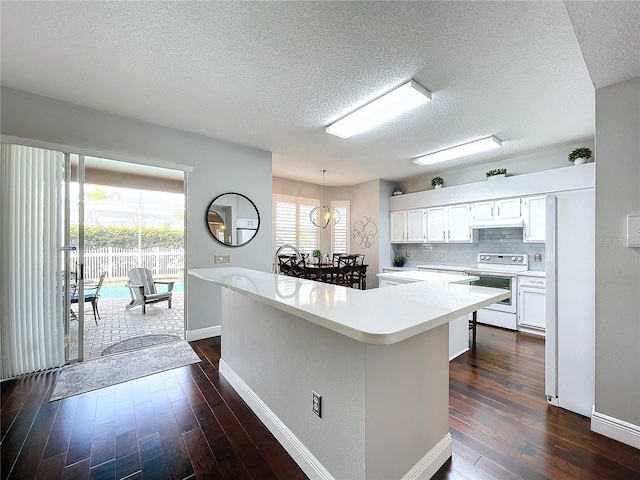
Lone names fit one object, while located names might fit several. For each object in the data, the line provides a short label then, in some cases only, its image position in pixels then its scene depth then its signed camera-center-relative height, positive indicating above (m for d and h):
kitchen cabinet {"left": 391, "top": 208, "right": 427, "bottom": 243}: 5.56 +0.30
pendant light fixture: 6.49 +0.56
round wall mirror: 3.66 +0.29
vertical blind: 2.45 -0.19
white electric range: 4.01 -0.59
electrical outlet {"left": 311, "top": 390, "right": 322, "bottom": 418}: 1.40 -0.85
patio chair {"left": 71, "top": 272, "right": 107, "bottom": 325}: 3.79 -0.76
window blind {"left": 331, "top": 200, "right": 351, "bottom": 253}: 6.64 +0.19
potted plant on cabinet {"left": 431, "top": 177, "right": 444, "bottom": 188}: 5.31 +1.13
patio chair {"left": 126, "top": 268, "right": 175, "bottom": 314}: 4.59 -0.86
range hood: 4.17 +0.27
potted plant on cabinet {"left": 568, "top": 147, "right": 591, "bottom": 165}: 3.54 +1.12
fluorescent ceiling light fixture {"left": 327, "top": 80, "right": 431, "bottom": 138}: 2.36 +1.28
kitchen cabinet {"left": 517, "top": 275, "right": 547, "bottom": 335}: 3.73 -0.89
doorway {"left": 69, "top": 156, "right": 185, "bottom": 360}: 4.13 -0.10
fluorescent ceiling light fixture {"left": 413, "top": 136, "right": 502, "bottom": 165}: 3.64 +1.30
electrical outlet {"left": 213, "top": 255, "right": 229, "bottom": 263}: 3.68 -0.25
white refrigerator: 1.95 -0.45
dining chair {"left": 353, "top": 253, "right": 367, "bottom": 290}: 5.51 -0.72
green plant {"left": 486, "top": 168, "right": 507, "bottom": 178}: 4.43 +1.12
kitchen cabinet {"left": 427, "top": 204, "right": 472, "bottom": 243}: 4.84 +0.30
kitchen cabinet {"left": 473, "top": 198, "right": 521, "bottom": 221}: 4.23 +0.50
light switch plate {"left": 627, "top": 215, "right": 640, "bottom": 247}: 1.67 +0.06
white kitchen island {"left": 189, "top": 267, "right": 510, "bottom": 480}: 1.14 -0.67
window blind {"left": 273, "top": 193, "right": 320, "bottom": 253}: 5.86 +0.38
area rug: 2.36 -1.26
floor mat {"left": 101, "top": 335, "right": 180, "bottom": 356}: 3.13 -1.27
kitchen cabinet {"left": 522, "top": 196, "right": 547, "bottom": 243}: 3.94 +0.32
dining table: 4.95 -0.56
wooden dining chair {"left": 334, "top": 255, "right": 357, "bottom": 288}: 5.19 -0.59
